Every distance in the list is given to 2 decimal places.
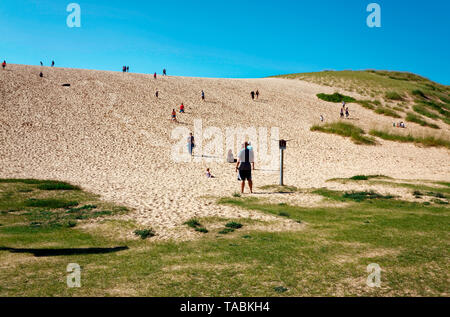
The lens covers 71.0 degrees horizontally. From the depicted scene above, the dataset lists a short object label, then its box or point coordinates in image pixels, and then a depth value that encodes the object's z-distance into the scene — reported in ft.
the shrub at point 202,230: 27.53
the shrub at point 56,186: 45.67
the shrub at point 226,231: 27.29
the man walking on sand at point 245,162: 43.01
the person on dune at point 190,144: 85.81
